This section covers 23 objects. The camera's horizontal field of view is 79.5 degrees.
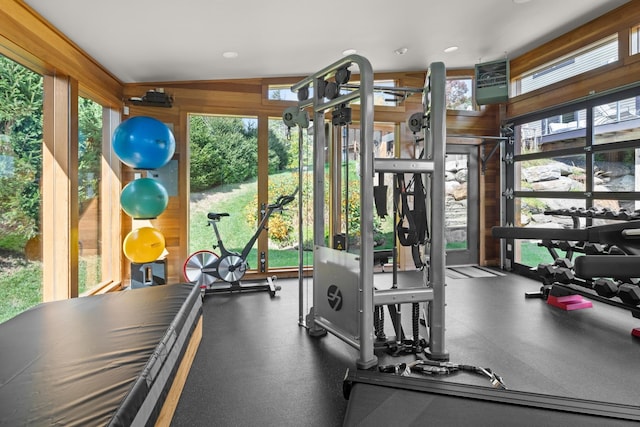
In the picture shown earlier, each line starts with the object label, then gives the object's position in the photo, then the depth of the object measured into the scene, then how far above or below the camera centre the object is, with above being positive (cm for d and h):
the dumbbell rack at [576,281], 319 -64
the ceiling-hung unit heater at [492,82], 518 +174
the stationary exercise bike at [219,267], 440 -66
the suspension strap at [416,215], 274 -4
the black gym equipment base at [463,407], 155 -85
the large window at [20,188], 279 +18
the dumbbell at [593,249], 348 -36
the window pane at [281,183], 525 +37
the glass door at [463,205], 600 +7
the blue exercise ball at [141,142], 386 +69
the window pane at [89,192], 391 +19
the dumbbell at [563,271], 365 -60
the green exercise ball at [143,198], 395 +13
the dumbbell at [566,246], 363 -36
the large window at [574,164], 400 +54
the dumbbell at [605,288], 314 -65
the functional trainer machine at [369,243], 249 -22
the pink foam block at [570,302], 373 -92
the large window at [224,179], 505 +42
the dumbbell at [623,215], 351 -6
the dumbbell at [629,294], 302 -67
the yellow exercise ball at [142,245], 404 -36
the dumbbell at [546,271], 376 -61
